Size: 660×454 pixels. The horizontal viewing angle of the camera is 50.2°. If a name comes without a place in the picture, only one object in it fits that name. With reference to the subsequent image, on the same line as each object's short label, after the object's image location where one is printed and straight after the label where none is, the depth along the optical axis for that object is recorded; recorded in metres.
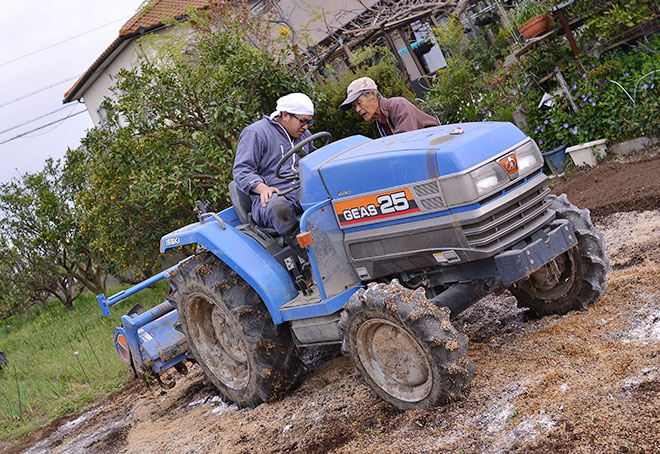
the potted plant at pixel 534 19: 8.66
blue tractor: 3.62
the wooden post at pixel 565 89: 8.75
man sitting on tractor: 4.52
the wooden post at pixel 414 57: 15.61
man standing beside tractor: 5.26
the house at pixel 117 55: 19.88
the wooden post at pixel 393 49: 14.80
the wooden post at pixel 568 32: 8.55
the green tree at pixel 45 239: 15.66
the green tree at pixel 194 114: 8.93
